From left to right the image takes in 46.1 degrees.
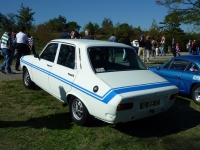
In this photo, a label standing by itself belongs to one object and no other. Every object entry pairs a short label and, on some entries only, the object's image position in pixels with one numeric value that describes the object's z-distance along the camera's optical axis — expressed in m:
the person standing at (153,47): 21.66
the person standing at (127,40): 13.33
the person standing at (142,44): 15.18
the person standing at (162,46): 24.05
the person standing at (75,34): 10.51
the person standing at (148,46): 15.34
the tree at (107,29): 38.54
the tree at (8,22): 38.76
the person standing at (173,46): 19.73
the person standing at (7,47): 9.31
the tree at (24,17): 42.47
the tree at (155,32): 36.72
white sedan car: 3.92
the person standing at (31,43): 14.95
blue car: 6.52
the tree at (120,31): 36.78
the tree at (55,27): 59.46
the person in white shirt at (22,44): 9.91
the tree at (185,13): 13.84
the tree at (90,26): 49.16
